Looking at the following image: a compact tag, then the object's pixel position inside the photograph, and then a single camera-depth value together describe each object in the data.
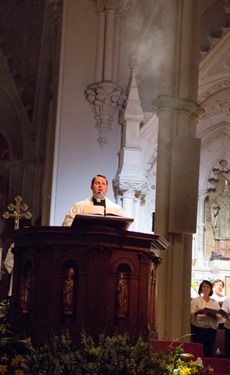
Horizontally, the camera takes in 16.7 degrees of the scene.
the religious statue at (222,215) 20.73
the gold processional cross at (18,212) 12.21
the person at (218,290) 12.48
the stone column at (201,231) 19.97
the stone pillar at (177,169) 9.39
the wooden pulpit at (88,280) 5.53
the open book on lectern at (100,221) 5.67
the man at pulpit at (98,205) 7.08
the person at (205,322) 10.14
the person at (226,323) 10.54
